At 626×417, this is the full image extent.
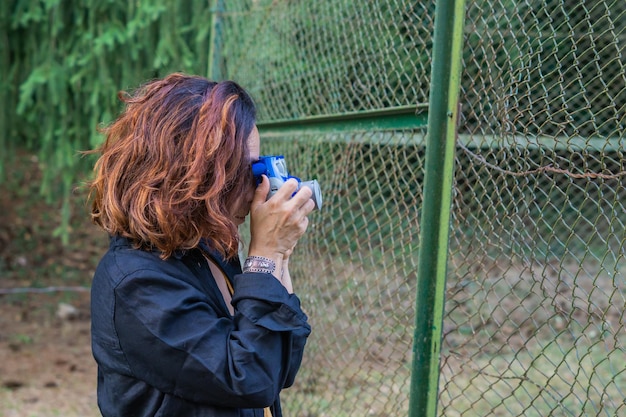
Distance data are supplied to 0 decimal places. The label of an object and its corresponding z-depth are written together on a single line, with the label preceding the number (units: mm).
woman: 1487
